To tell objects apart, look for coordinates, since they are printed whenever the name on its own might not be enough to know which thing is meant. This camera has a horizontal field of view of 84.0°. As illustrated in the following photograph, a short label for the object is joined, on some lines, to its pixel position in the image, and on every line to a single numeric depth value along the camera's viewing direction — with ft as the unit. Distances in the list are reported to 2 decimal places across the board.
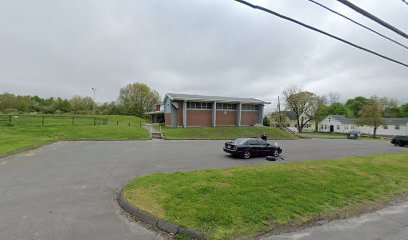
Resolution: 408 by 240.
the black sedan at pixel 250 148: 46.24
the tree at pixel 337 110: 273.33
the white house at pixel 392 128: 180.55
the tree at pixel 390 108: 262.04
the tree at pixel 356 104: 296.79
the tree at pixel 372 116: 166.71
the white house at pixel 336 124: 212.23
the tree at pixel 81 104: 266.04
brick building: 111.45
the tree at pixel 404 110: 254.59
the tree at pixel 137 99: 246.27
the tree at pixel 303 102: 197.67
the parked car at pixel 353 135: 146.57
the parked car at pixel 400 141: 97.05
